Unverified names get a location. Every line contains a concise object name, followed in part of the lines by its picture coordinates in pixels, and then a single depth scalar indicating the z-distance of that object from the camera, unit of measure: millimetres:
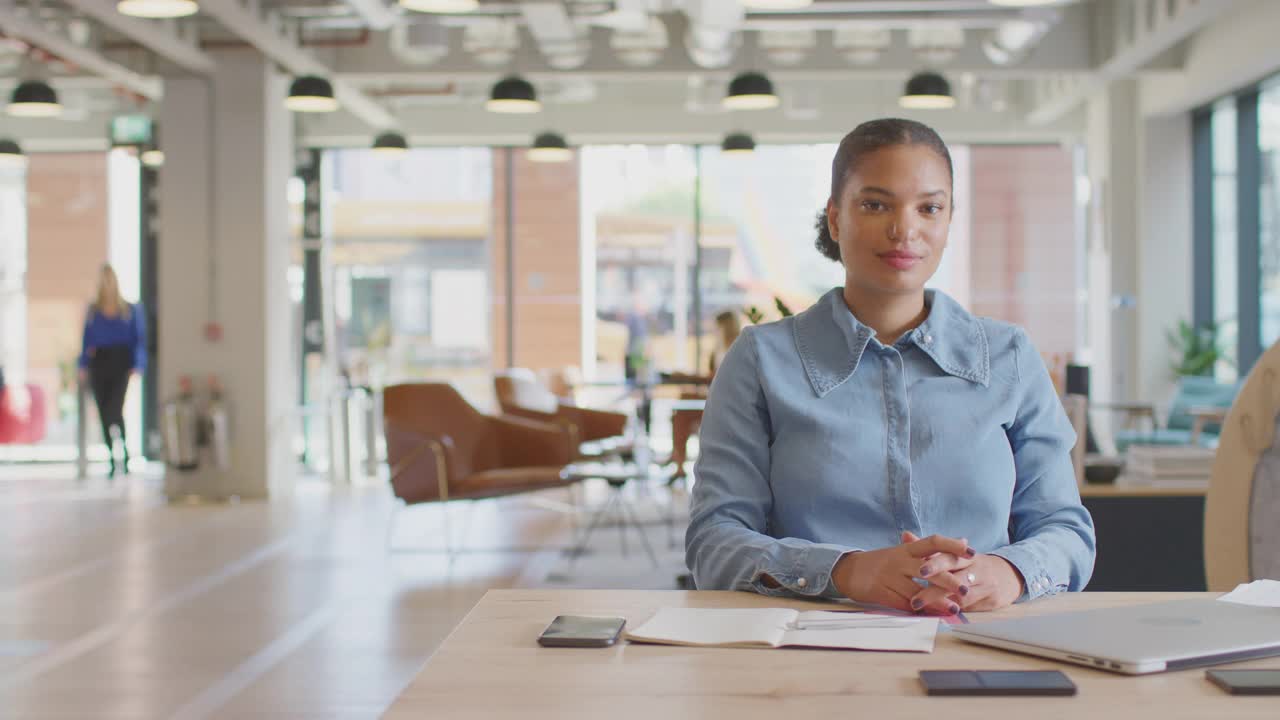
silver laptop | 1203
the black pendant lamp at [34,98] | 8695
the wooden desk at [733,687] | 1093
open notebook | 1311
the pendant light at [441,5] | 5879
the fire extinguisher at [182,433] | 9438
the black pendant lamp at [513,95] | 8961
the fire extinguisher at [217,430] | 9539
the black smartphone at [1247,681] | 1119
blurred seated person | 7863
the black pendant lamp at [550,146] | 11016
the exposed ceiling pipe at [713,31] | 7977
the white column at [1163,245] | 10805
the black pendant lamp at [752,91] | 8781
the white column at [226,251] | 9781
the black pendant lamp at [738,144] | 10945
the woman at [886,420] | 1729
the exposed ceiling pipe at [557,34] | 8664
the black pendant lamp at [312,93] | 8789
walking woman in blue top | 10883
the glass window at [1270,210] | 9555
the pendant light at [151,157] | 12141
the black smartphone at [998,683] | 1134
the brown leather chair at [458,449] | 6887
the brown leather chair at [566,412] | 9508
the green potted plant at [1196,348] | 10164
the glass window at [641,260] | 13039
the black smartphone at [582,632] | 1318
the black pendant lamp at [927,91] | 8992
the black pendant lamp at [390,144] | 10406
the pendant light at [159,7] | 5906
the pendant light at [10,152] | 11117
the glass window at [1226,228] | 10383
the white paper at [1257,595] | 1481
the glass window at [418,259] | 12883
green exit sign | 12258
